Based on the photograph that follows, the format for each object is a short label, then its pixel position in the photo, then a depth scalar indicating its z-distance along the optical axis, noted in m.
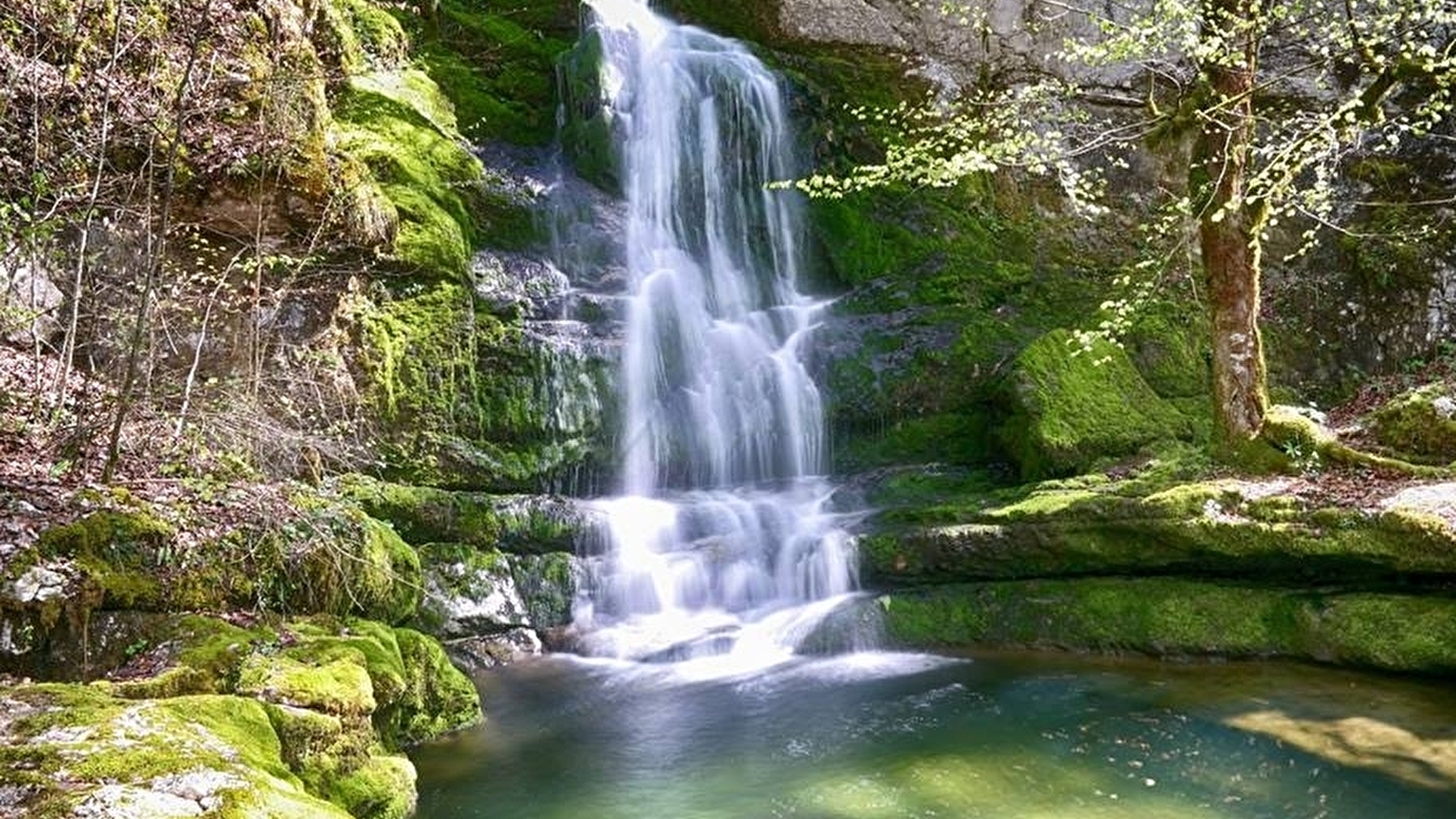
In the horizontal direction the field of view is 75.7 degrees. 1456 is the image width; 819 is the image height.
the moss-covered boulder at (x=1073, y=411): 9.58
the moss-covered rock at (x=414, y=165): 10.27
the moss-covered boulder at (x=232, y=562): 4.98
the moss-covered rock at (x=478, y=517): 8.83
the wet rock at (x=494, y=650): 8.12
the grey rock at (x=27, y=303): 6.55
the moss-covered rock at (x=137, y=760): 3.06
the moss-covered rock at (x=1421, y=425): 7.84
